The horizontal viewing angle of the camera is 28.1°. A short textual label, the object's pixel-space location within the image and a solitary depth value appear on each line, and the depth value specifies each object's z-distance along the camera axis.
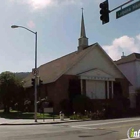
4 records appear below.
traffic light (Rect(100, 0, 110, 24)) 15.12
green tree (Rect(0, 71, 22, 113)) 38.03
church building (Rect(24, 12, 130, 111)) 39.56
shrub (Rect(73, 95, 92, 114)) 36.47
